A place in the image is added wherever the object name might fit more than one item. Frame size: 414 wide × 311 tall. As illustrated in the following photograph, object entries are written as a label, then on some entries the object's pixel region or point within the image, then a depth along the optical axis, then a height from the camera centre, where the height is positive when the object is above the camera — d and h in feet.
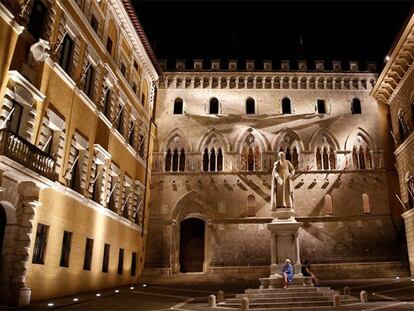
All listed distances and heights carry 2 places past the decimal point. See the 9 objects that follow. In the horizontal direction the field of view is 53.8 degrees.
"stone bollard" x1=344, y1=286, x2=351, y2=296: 49.75 -1.57
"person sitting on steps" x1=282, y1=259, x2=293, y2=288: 46.24 +0.34
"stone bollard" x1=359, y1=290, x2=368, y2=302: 46.37 -2.08
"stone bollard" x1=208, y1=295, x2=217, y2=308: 45.09 -2.73
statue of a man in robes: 53.01 +11.67
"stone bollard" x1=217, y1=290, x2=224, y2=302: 49.49 -2.52
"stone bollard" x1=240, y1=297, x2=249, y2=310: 40.57 -2.69
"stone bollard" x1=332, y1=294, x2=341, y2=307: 41.29 -2.25
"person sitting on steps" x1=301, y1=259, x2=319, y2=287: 51.10 +0.65
